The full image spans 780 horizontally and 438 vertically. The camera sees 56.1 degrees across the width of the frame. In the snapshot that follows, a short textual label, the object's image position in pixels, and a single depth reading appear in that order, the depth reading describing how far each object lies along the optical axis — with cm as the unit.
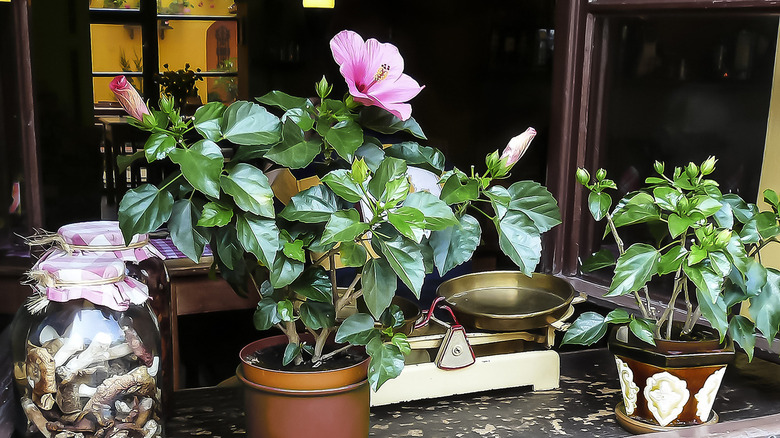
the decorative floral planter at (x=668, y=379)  111
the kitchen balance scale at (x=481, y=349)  125
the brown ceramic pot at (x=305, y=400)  98
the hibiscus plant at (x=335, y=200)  86
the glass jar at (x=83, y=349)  93
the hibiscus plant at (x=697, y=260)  104
